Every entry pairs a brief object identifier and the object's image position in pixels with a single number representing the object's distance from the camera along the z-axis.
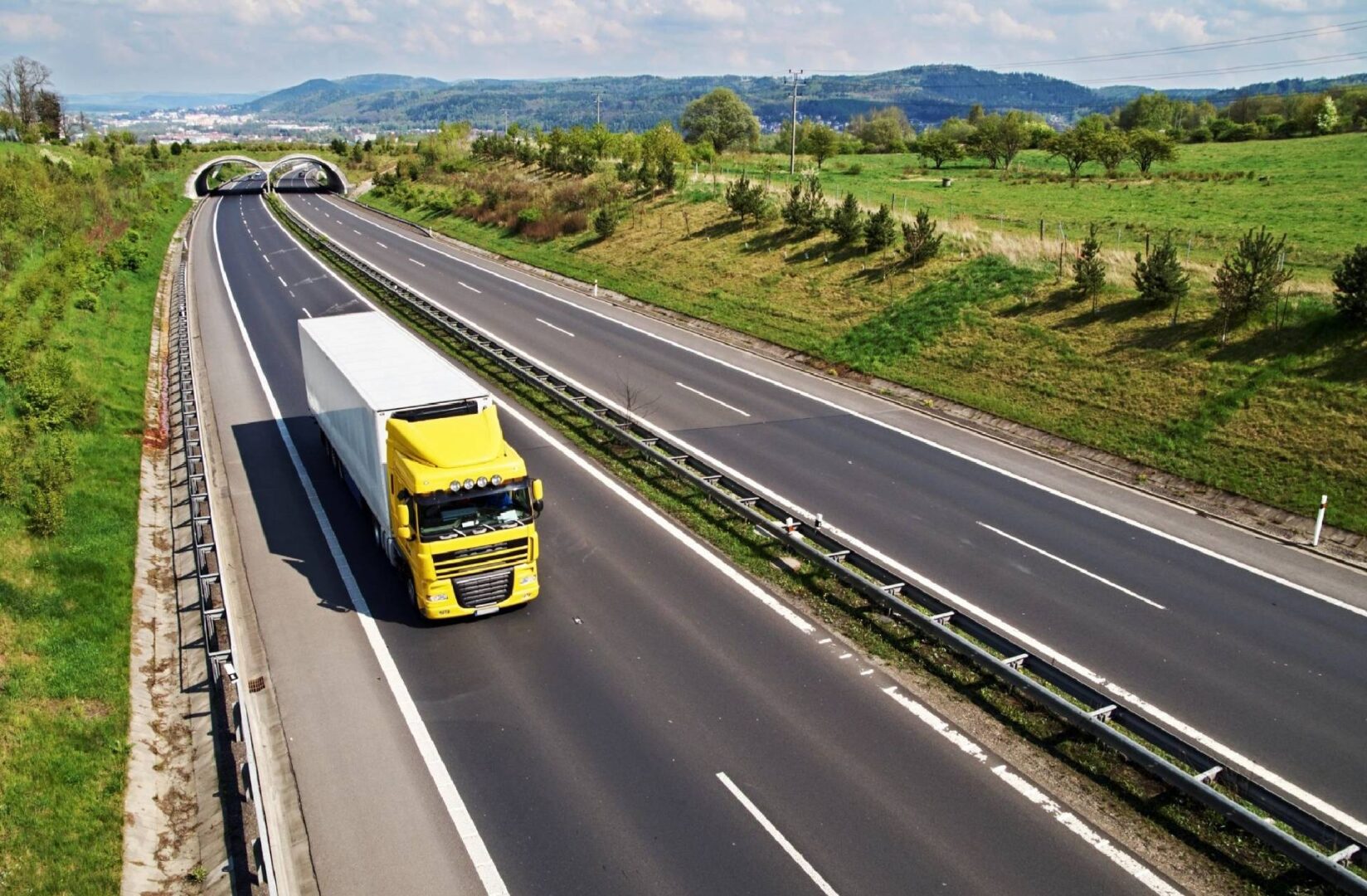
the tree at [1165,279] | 29.22
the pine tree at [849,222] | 42.94
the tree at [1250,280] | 26.36
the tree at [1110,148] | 68.44
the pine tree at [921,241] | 39.06
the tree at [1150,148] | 67.62
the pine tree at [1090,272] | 31.30
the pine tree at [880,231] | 41.16
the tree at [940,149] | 83.12
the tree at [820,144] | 80.94
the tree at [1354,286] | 24.30
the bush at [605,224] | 55.66
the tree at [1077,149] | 68.06
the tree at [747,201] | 50.47
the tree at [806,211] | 46.72
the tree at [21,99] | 120.81
